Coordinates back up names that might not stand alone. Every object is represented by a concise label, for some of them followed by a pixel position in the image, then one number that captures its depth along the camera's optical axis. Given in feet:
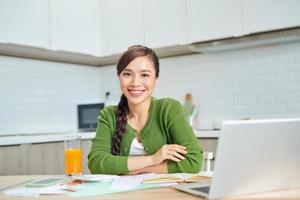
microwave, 12.70
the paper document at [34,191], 4.01
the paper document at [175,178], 4.44
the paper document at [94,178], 4.53
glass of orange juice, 5.93
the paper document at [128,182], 4.20
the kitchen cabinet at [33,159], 9.73
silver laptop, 3.33
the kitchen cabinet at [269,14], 9.56
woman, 5.87
